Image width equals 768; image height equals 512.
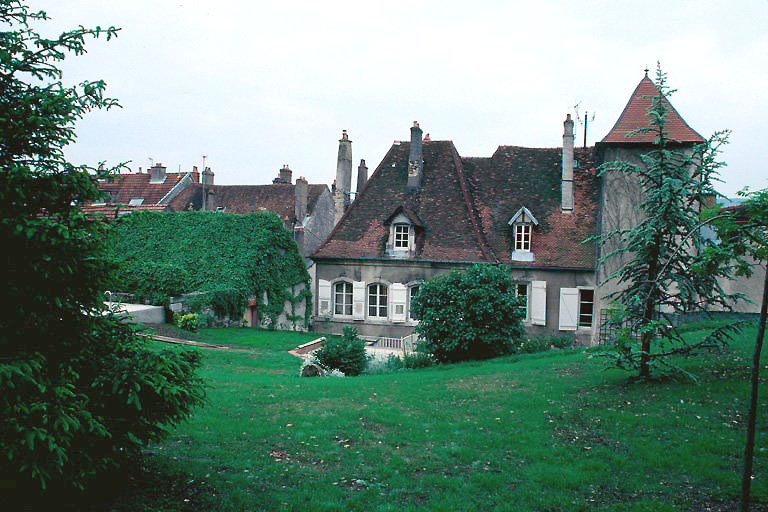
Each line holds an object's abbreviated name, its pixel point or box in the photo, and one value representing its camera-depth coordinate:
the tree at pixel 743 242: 5.06
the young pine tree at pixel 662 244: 9.69
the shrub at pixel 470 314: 16.59
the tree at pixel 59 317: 4.44
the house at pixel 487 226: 22.56
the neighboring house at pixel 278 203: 37.66
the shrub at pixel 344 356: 15.70
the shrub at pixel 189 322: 21.42
